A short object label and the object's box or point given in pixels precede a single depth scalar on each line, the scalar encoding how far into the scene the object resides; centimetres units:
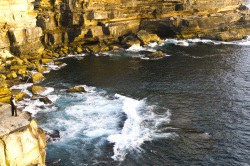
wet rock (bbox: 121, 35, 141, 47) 7734
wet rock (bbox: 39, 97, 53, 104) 4509
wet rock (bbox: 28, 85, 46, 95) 4859
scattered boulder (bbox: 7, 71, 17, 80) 5497
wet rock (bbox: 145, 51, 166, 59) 6912
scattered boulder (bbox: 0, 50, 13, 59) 6277
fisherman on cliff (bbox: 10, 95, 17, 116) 2672
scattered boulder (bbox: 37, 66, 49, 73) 5962
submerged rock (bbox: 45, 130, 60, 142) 3483
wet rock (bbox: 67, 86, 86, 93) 4947
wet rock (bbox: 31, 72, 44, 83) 5428
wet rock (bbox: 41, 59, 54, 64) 6531
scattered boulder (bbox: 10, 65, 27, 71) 5819
